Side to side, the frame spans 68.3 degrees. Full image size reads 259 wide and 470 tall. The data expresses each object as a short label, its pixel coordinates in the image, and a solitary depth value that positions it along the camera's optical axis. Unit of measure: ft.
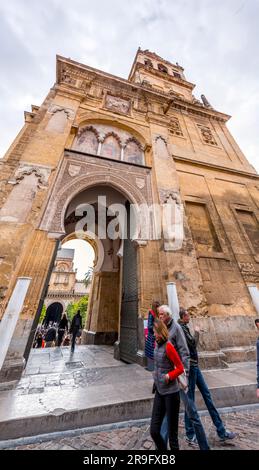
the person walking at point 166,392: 6.11
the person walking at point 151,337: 11.60
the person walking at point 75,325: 22.46
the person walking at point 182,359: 6.49
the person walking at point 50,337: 32.88
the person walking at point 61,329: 30.55
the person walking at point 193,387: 7.25
